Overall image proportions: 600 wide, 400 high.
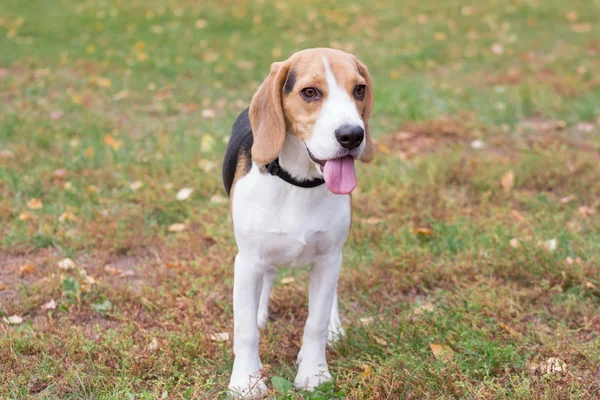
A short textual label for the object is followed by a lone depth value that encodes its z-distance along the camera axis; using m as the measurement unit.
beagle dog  2.65
